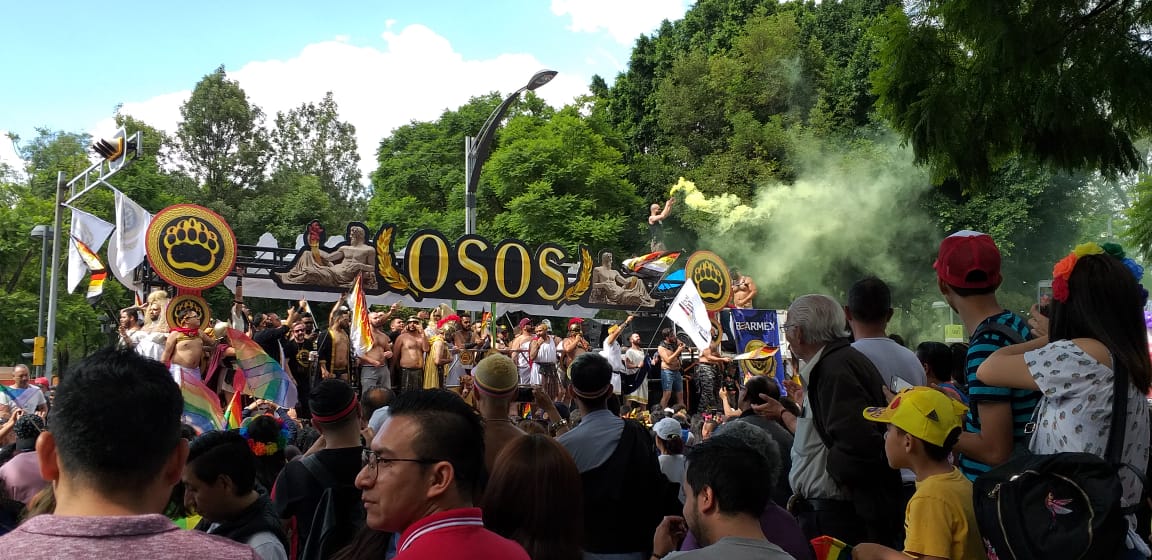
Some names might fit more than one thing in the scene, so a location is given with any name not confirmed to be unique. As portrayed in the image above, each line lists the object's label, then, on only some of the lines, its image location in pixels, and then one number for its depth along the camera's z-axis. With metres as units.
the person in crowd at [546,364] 19.00
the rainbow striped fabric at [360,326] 14.94
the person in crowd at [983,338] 3.28
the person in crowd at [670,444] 5.64
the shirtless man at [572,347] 19.34
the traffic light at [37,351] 19.39
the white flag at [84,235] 18.34
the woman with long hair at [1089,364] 3.01
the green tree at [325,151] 55.34
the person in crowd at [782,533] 3.21
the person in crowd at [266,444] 4.77
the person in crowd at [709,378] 20.02
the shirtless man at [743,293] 21.88
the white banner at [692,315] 18.17
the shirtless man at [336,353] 15.63
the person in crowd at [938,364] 5.73
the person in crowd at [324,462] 4.14
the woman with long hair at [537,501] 3.17
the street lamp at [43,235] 22.18
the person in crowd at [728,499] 2.79
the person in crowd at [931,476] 3.03
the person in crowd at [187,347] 12.45
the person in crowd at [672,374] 19.67
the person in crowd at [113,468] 1.58
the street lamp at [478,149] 16.78
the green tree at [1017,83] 6.38
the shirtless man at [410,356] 16.89
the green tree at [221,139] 51.00
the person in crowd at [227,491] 3.41
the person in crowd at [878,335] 4.16
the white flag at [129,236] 14.69
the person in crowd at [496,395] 4.20
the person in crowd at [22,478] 4.72
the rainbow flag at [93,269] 17.86
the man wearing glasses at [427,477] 2.36
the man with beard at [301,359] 15.05
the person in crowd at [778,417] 4.75
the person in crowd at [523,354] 19.19
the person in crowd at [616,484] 4.07
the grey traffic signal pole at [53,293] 19.89
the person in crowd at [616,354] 19.08
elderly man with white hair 3.73
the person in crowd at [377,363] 15.65
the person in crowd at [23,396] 10.65
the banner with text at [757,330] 19.73
